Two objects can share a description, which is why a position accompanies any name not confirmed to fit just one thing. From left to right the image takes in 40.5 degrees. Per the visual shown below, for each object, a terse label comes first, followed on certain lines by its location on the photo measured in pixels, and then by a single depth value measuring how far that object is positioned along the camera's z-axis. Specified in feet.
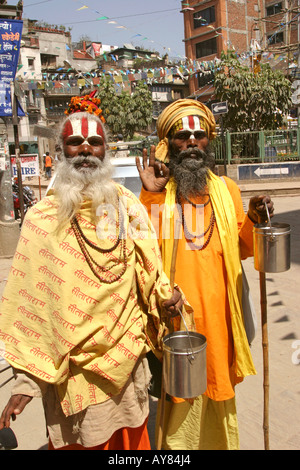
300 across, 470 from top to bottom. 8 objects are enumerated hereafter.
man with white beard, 6.04
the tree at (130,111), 112.27
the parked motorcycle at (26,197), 41.95
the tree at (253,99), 60.49
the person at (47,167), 88.48
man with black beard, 7.77
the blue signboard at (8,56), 25.86
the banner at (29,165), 34.17
